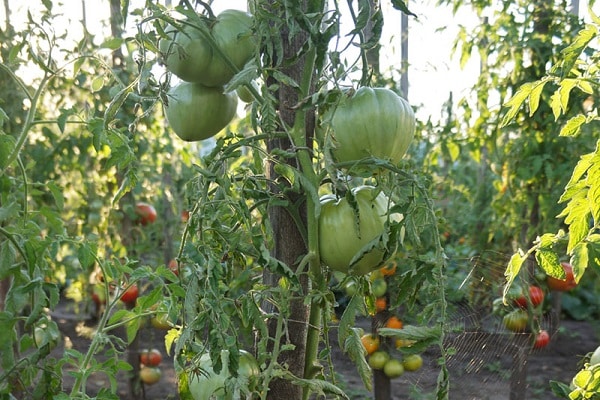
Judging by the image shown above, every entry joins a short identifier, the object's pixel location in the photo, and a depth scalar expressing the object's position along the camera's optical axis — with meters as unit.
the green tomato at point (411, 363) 2.70
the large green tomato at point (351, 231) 0.81
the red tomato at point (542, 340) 3.08
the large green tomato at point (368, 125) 0.85
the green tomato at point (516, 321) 2.49
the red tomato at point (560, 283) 2.95
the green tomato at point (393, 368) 2.67
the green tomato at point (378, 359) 2.71
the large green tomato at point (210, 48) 0.88
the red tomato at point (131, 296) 3.23
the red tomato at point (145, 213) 3.33
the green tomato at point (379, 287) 2.62
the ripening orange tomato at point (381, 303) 2.63
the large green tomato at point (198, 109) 0.98
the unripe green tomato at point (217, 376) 0.83
